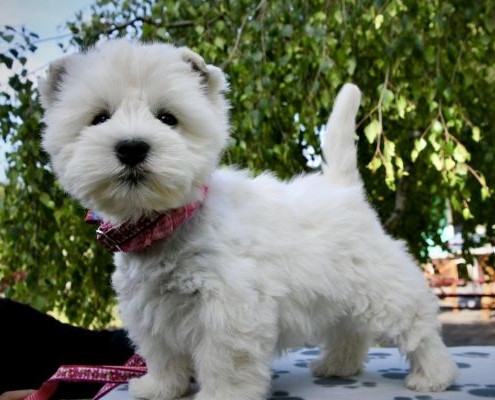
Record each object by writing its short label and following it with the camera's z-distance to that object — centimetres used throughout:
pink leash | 42
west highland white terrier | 32
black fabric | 55
